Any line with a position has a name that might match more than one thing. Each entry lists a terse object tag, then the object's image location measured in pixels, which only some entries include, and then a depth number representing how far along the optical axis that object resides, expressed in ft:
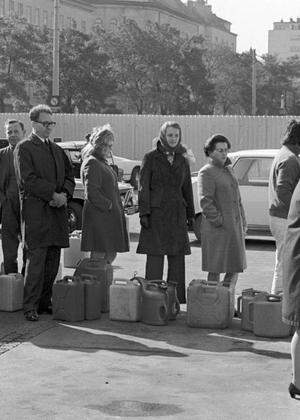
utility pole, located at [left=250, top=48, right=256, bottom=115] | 293.81
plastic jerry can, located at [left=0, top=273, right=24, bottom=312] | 39.94
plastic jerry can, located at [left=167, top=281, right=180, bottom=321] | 38.10
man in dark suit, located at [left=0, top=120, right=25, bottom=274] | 42.91
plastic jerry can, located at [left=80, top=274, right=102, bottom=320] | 38.41
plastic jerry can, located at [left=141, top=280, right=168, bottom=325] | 37.51
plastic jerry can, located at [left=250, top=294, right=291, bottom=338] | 35.35
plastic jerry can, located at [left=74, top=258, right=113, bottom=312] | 40.72
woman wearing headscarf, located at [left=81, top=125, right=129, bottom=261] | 41.26
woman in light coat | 38.63
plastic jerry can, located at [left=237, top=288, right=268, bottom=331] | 36.26
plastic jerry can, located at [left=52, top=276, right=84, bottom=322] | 38.04
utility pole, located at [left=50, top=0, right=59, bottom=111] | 148.41
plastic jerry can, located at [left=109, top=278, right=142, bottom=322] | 37.85
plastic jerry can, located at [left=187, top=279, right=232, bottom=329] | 37.04
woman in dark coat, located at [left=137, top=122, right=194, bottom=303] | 39.76
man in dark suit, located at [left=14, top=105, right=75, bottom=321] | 37.98
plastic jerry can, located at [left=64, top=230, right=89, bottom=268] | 53.81
